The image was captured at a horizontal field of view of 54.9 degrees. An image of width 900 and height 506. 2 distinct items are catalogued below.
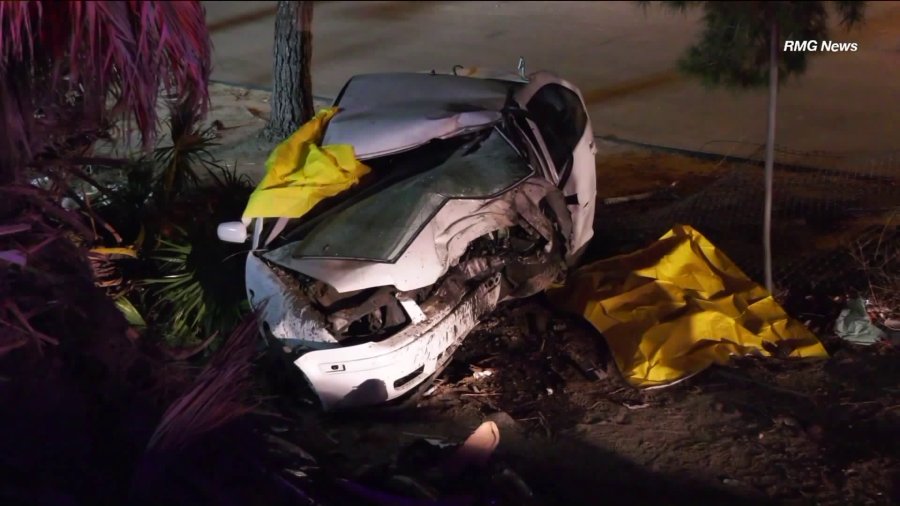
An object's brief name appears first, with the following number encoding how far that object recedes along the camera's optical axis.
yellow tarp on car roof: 4.48
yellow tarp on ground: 4.73
